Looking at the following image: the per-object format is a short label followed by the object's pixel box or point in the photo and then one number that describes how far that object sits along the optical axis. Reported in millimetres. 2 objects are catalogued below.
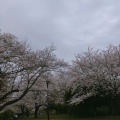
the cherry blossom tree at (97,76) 15165
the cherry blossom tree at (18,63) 9846
